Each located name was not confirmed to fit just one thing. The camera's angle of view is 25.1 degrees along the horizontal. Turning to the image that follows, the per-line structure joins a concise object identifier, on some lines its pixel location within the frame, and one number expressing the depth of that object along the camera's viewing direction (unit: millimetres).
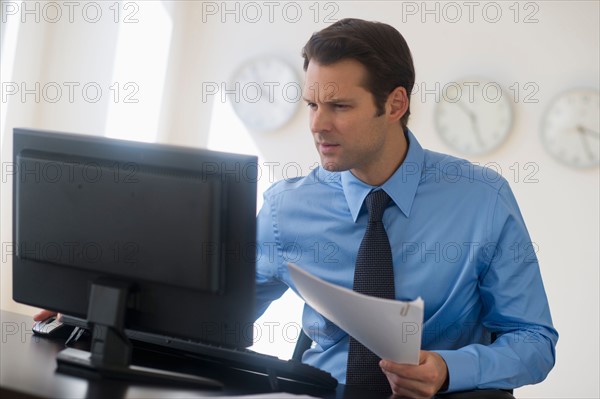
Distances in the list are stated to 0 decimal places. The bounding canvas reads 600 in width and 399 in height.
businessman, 3489
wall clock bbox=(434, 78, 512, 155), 5324
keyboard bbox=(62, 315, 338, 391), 2880
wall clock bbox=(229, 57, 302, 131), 5641
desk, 2549
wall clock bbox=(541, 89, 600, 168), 5202
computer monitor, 2673
